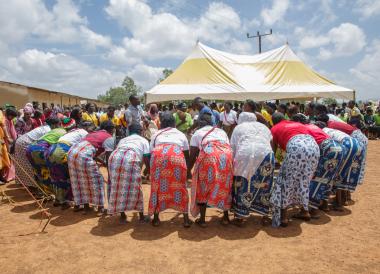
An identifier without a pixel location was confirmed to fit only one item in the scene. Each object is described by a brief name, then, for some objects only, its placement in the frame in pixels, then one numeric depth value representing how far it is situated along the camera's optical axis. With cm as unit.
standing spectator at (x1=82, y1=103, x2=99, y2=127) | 984
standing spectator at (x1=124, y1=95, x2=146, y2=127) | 754
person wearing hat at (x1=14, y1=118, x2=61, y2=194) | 625
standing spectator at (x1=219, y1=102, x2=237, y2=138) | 936
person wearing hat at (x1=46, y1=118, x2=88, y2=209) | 511
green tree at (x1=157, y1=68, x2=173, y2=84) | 6776
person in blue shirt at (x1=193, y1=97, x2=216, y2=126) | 669
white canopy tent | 996
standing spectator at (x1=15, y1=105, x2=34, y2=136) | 809
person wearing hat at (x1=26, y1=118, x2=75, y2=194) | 546
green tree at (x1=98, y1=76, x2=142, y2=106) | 9059
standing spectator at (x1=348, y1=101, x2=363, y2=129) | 1151
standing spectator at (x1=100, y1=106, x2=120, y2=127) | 907
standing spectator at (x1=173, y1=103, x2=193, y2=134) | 785
